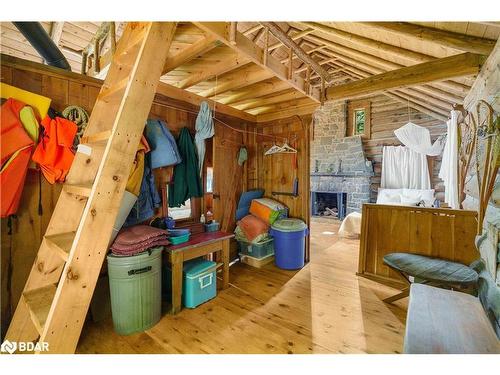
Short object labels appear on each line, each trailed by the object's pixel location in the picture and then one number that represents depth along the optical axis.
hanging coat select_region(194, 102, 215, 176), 2.77
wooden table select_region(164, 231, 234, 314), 2.13
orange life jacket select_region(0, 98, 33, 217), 1.54
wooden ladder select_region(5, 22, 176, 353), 1.16
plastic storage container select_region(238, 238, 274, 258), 3.31
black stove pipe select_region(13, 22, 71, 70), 1.74
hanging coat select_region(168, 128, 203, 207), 2.68
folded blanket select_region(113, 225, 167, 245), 1.84
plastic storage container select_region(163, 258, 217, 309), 2.23
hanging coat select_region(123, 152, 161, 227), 2.28
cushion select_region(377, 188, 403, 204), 5.77
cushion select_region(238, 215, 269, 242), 3.27
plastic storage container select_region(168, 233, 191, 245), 2.21
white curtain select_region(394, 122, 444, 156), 5.36
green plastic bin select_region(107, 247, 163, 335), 1.81
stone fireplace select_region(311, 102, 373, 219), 6.54
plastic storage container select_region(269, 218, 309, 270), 3.15
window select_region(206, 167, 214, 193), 3.21
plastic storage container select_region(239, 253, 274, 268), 3.30
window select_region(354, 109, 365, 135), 6.78
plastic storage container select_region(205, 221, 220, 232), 2.81
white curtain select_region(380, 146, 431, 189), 5.79
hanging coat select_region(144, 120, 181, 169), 2.36
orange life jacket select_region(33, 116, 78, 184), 1.75
